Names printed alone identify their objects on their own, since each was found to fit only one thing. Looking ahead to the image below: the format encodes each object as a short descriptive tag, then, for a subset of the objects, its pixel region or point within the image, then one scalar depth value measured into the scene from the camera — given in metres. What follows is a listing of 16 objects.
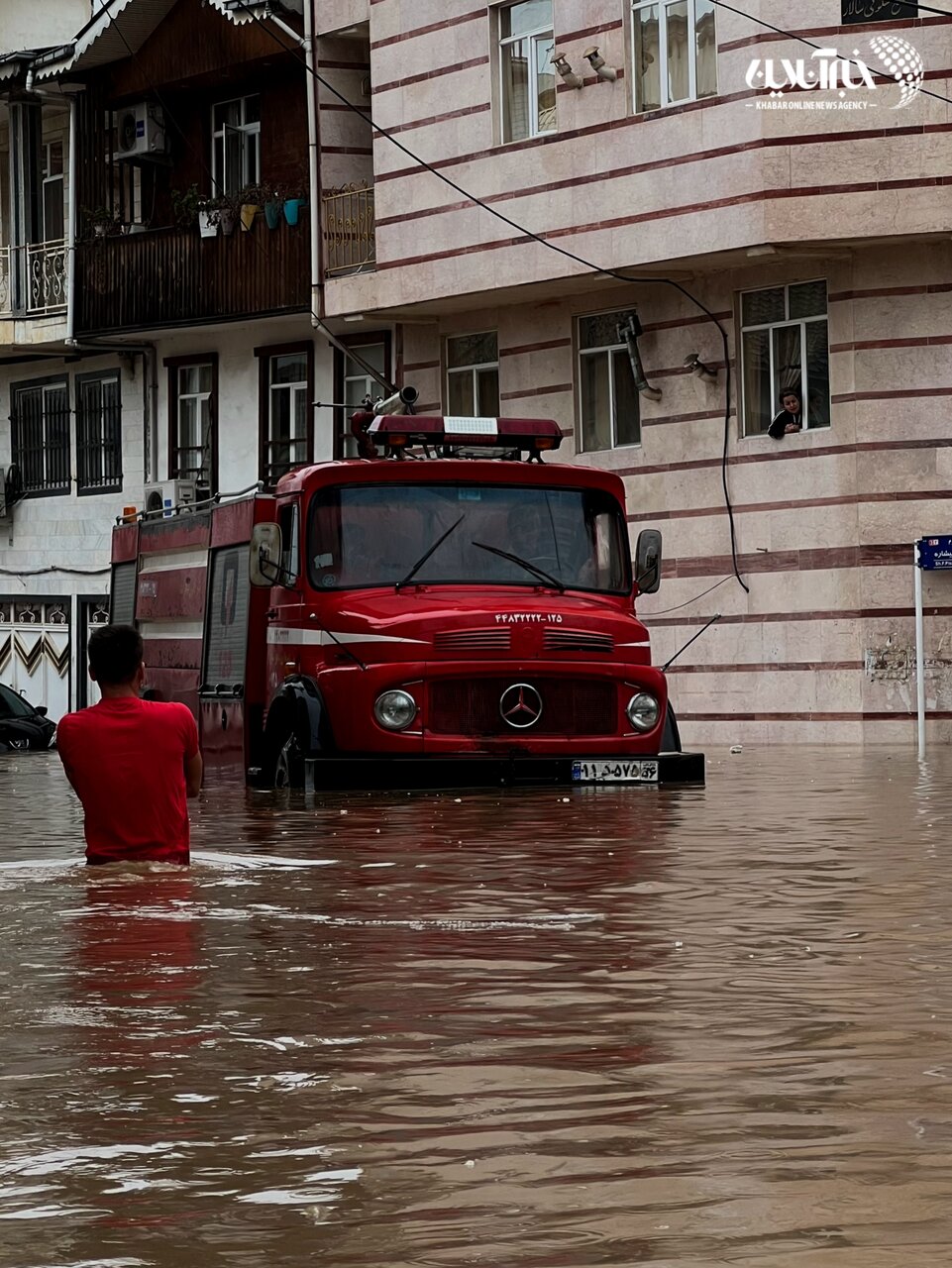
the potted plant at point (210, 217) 37.09
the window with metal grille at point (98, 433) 41.15
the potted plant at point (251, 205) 36.53
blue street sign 27.55
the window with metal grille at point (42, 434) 42.41
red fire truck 17.88
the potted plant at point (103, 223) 39.72
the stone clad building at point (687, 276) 28.17
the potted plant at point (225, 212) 36.88
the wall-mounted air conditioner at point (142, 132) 39.38
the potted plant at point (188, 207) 37.69
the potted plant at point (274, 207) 36.09
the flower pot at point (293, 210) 35.75
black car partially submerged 35.06
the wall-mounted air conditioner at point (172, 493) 38.66
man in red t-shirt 11.02
